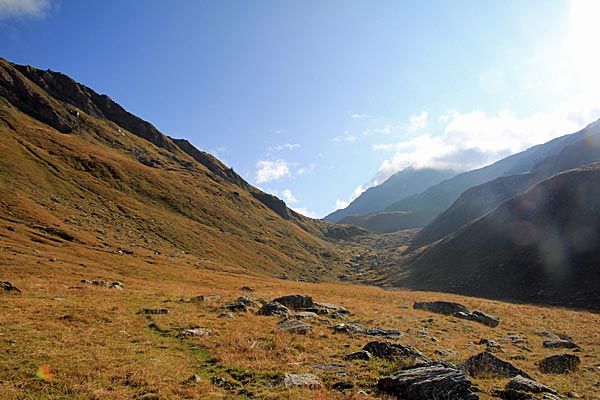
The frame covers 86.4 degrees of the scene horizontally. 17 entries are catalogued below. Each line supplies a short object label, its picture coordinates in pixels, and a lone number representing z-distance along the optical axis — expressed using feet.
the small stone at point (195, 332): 57.36
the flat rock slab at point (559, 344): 72.54
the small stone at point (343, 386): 37.70
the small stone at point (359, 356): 48.62
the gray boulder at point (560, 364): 51.08
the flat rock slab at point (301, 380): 37.26
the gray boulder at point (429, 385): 34.37
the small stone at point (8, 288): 76.89
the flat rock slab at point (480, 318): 103.18
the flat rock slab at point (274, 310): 81.76
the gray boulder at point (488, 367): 43.63
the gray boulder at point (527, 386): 37.83
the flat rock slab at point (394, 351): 47.39
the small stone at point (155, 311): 73.78
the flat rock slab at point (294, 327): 63.67
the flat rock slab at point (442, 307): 123.65
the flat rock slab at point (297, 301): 99.35
